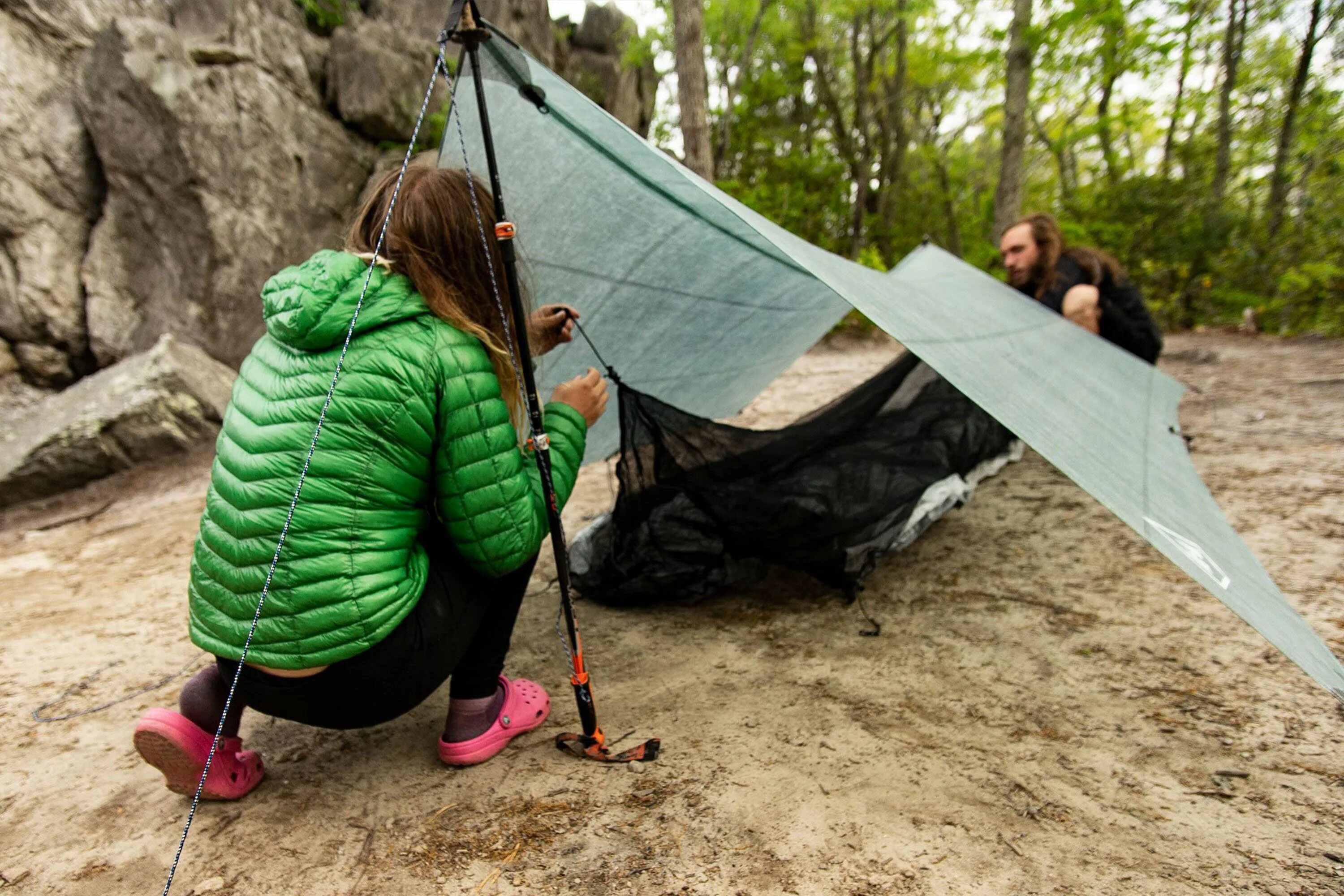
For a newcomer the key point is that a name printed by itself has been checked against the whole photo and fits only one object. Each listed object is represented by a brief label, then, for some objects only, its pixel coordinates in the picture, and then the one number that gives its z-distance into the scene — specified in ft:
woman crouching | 4.17
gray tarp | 5.14
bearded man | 11.19
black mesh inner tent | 7.49
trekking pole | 5.02
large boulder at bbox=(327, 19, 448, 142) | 23.75
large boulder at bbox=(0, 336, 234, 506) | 14.73
